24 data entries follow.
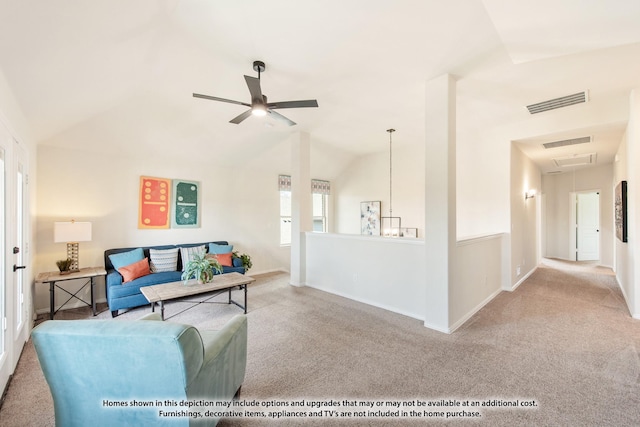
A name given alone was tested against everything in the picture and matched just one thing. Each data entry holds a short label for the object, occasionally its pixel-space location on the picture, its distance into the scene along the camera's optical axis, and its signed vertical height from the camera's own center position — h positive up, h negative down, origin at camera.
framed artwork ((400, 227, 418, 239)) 6.15 -0.46
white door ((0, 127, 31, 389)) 2.09 -0.35
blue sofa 3.60 -0.99
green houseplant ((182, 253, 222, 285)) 3.49 -0.73
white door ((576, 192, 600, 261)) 7.50 -0.43
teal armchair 1.24 -0.74
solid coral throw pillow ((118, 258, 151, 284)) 3.82 -0.82
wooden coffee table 3.15 -0.94
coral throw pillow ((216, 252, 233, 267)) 4.85 -0.83
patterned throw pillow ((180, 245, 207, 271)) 4.61 -0.66
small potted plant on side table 3.55 -0.67
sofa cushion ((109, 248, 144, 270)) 3.93 -0.65
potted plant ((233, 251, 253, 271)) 5.09 -0.90
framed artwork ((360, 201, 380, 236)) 6.82 -0.15
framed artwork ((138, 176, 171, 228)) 4.61 +0.20
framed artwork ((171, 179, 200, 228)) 4.96 +0.17
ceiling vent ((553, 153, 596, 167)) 5.62 +1.12
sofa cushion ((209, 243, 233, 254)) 5.04 -0.66
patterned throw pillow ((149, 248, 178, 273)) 4.32 -0.75
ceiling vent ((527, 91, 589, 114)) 3.42 +1.43
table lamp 3.52 -0.24
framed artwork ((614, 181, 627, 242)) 3.91 +0.01
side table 3.36 -0.79
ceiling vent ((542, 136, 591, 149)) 4.43 +1.16
